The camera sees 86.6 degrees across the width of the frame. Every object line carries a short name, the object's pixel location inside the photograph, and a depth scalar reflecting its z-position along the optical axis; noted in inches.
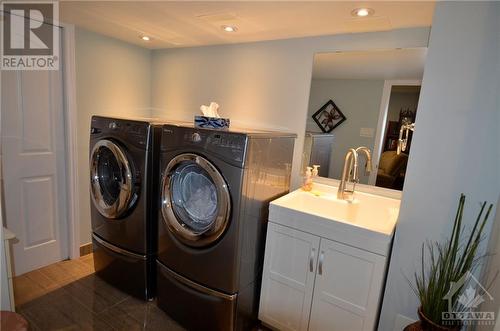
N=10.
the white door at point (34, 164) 83.1
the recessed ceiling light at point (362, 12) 60.4
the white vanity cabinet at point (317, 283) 58.6
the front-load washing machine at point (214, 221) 62.2
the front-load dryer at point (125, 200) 75.3
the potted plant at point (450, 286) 46.7
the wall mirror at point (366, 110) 73.2
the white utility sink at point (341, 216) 57.4
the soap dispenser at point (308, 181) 84.4
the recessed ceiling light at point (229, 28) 78.7
